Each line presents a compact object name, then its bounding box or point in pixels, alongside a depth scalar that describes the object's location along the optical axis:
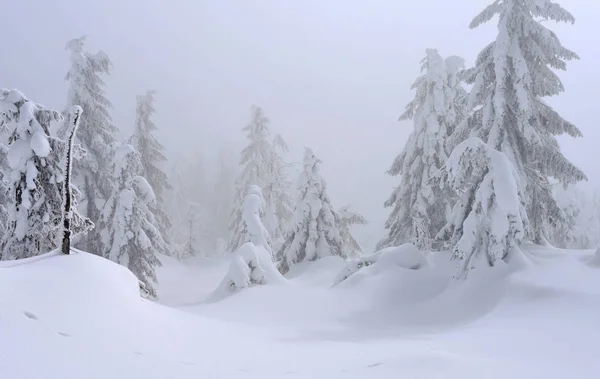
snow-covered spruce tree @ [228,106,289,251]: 35.03
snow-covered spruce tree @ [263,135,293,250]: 34.25
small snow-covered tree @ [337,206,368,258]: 25.06
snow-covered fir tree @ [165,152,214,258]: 41.27
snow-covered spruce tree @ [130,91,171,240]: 32.41
